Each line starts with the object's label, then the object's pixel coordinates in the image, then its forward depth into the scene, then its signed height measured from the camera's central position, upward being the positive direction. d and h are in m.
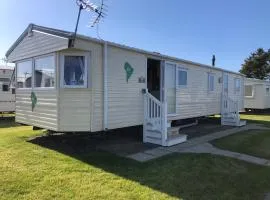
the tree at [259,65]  29.12 +3.97
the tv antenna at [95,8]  5.05 +2.05
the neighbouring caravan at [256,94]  16.64 -0.06
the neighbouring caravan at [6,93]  11.88 -0.11
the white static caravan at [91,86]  5.42 +0.16
